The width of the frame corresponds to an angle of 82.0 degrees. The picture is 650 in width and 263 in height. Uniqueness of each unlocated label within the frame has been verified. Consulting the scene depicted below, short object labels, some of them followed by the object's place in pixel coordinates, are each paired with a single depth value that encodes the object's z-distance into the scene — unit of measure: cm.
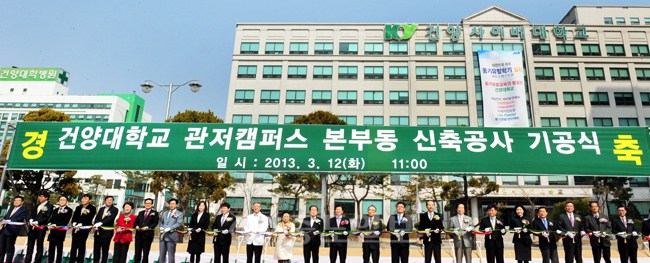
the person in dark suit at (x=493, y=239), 838
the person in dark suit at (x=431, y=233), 825
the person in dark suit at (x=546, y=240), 835
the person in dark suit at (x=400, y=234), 799
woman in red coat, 805
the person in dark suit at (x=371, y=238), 799
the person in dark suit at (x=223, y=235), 816
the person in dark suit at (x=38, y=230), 820
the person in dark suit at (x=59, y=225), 830
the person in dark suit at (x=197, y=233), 816
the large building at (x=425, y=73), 3472
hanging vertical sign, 3334
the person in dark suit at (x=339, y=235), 814
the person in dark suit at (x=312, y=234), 816
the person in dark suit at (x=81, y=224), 820
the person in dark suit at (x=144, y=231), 810
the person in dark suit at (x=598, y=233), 855
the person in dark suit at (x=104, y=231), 821
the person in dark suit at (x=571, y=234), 848
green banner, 945
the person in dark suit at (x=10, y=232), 828
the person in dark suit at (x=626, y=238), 850
